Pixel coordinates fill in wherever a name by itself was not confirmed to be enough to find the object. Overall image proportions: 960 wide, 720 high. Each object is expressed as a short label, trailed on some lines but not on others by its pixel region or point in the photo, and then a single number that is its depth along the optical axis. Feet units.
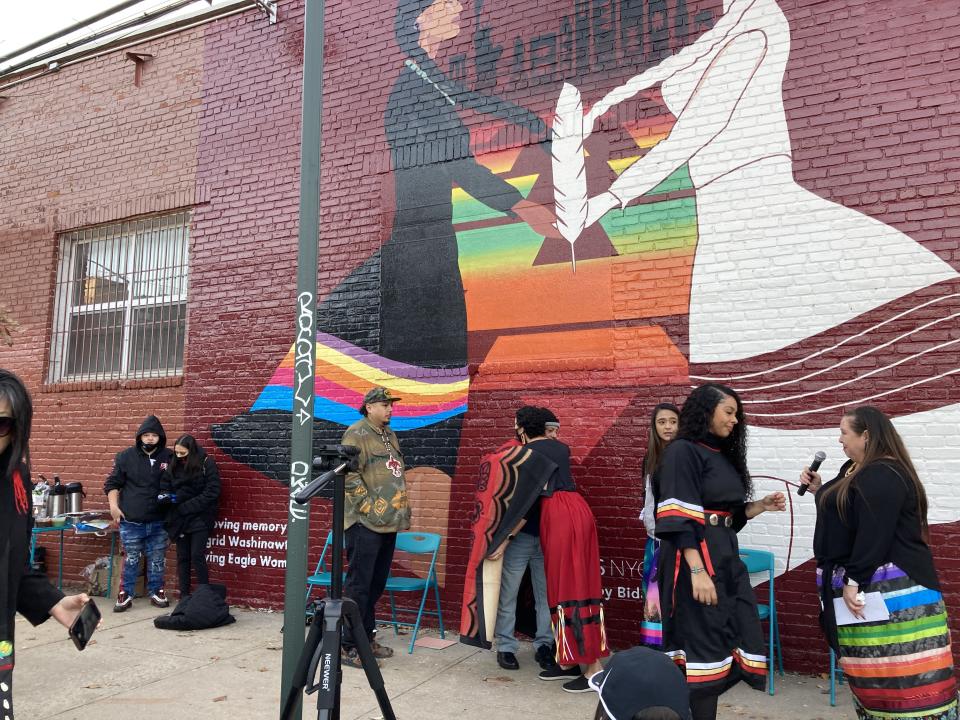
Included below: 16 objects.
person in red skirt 16.43
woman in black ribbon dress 10.68
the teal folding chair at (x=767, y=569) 17.06
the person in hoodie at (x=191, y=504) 23.61
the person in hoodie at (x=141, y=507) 23.84
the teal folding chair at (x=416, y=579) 19.75
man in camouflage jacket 18.08
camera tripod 10.26
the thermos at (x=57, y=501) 26.12
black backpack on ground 20.97
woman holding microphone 10.70
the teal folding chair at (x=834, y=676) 15.38
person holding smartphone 8.61
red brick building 17.67
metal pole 11.75
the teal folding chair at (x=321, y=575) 20.90
